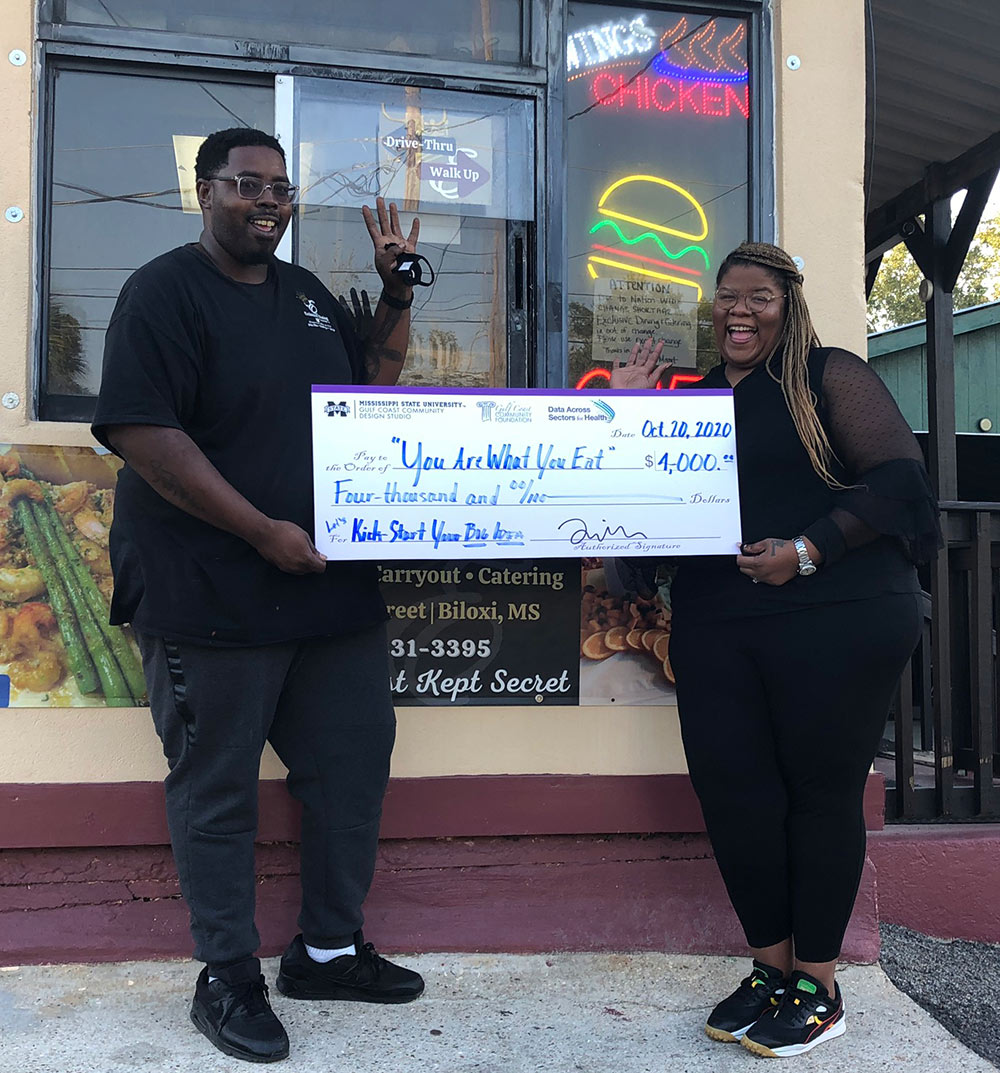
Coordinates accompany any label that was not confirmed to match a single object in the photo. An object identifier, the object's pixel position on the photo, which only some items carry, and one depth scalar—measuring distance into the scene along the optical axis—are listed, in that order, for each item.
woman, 2.59
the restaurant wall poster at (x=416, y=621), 3.05
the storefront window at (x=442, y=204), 3.37
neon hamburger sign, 3.54
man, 2.44
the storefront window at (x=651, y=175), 3.51
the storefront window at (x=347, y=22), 3.24
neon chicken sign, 3.60
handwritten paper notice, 3.51
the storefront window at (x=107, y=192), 3.18
